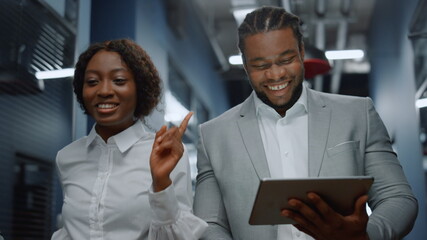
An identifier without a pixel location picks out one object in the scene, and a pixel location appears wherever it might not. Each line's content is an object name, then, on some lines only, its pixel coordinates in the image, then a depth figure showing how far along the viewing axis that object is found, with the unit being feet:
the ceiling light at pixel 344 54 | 20.54
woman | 5.35
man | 5.56
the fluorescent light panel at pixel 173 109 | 18.29
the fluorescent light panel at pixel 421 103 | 13.60
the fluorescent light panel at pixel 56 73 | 9.70
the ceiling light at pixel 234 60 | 19.86
